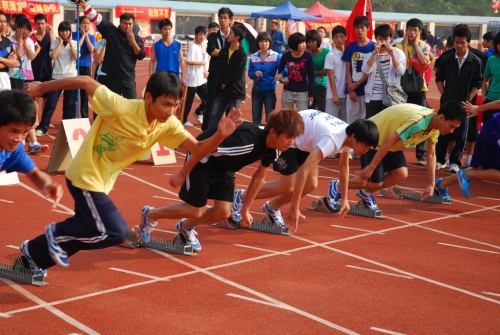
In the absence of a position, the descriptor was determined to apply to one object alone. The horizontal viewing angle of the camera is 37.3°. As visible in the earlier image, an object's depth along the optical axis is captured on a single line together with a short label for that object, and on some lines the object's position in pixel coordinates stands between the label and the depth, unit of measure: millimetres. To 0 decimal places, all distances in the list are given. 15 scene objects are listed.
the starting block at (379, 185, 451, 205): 9406
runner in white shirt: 6324
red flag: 13547
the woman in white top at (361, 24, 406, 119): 10945
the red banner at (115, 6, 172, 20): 41094
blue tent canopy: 32031
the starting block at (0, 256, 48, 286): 5336
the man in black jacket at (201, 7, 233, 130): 12398
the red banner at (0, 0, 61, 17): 34656
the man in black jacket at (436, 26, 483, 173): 11070
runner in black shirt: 5949
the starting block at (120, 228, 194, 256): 6439
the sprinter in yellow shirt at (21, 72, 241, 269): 5082
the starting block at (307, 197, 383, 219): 8391
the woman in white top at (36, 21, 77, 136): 12680
